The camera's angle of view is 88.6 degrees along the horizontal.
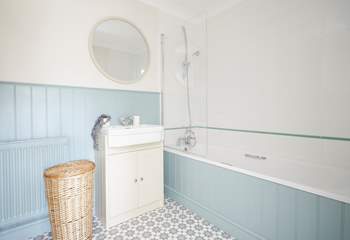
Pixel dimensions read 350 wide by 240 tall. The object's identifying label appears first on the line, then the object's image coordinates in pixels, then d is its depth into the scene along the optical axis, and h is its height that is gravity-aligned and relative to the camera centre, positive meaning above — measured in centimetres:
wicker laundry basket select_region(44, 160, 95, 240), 126 -60
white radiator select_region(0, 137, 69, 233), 139 -49
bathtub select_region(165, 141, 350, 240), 104 -61
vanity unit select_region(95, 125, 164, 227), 160 -55
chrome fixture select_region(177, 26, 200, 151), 257 +1
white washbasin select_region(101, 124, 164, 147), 158 -18
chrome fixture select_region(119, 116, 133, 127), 199 -5
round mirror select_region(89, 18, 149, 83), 187 +75
